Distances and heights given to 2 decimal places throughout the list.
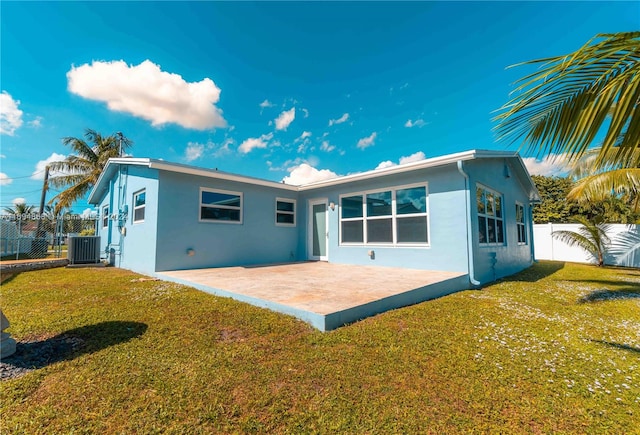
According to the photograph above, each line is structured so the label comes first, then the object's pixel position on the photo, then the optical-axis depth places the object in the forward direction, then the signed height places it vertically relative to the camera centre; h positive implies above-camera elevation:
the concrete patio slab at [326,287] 3.81 -0.98
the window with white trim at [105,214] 12.34 +0.99
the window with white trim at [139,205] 8.59 +0.99
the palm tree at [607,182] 4.93 +1.09
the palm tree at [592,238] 12.34 -0.14
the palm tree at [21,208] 31.91 +3.25
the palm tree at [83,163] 17.25 +4.84
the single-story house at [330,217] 7.11 +0.57
